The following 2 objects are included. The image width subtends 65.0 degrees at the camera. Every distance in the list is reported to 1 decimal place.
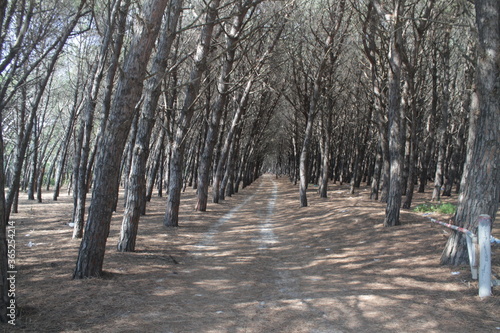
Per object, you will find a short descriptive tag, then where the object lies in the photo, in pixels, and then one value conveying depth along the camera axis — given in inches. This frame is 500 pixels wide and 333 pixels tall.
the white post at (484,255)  220.8
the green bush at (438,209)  495.5
